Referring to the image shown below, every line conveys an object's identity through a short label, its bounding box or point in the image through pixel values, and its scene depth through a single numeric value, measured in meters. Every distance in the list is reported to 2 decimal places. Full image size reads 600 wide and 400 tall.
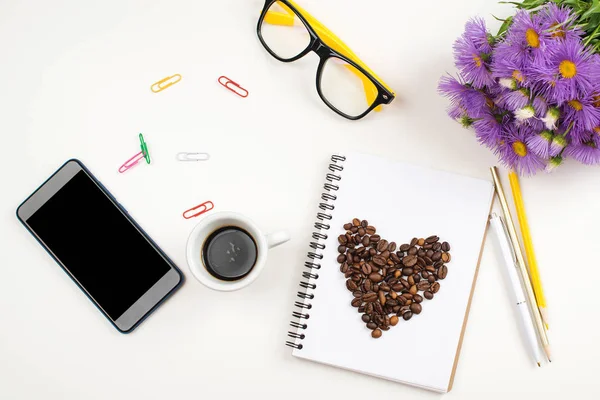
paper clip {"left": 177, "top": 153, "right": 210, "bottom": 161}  1.00
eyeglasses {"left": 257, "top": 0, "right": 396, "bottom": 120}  0.96
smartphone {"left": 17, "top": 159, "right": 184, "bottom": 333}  0.99
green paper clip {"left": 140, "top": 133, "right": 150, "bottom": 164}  1.01
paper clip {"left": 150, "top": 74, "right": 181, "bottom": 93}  1.02
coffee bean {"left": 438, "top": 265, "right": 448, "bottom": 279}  0.94
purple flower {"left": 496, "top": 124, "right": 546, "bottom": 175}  0.81
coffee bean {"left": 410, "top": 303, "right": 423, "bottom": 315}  0.93
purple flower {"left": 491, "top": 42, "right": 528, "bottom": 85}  0.71
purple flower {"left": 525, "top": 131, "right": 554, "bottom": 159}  0.77
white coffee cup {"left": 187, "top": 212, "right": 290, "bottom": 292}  0.84
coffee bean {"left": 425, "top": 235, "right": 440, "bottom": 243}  0.95
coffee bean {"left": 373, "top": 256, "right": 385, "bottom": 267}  0.94
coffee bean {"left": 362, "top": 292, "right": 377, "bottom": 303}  0.94
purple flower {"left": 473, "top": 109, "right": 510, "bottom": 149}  0.83
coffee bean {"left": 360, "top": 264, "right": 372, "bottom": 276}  0.95
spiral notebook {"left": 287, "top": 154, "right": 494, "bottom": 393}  0.93
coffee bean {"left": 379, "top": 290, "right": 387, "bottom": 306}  0.94
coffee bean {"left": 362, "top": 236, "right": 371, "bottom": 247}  0.95
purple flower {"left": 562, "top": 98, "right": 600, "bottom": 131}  0.71
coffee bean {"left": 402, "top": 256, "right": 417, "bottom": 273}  0.94
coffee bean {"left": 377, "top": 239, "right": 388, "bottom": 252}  0.95
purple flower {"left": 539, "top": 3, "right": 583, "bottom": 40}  0.70
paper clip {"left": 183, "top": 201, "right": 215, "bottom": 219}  1.00
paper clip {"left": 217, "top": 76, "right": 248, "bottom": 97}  1.01
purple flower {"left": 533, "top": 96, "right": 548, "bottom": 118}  0.72
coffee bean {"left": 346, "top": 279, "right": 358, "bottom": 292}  0.95
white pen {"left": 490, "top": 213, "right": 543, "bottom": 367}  0.92
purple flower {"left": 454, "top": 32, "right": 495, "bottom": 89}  0.78
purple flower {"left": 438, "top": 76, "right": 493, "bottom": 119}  0.82
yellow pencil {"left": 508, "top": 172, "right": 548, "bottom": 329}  0.92
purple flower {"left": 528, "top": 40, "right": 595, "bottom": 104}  0.68
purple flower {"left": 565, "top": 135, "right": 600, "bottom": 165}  0.77
